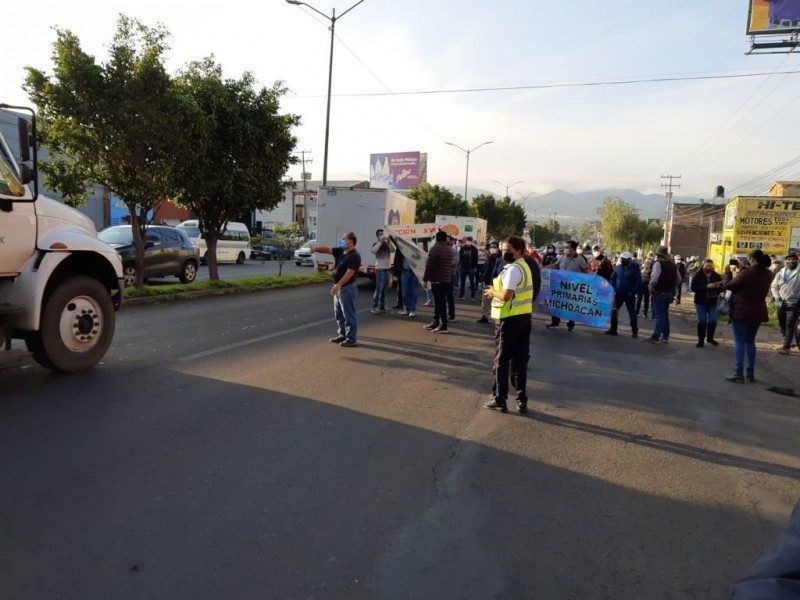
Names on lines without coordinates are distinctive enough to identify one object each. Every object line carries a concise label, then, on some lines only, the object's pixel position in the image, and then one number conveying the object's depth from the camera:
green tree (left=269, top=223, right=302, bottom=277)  21.92
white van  28.11
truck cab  5.82
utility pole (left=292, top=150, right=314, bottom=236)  58.12
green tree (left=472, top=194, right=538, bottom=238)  64.81
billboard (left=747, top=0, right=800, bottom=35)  23.69
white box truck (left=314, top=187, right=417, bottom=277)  17.62
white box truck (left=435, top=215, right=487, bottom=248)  31.22
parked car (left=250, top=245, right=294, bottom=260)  38.31
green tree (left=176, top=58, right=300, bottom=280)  14.19
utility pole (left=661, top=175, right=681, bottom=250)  61.46
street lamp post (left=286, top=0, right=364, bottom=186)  21.70
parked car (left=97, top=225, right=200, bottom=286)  15.80
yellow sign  26.33
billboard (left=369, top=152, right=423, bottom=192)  68.56
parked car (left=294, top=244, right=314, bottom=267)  34.06
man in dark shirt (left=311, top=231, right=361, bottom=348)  8.87
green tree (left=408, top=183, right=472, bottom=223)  49.66
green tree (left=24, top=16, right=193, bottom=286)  11.81
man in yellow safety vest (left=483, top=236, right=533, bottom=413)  5.96
